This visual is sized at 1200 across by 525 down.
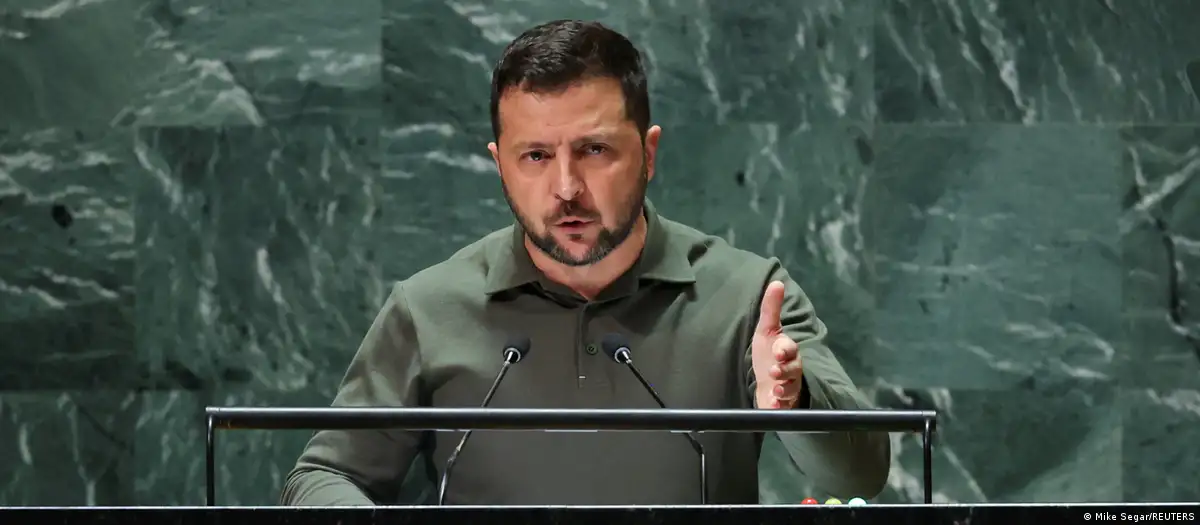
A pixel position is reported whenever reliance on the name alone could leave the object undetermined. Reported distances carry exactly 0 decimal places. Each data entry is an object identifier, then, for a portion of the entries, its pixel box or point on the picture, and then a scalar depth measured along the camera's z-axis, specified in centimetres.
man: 1075
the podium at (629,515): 982
